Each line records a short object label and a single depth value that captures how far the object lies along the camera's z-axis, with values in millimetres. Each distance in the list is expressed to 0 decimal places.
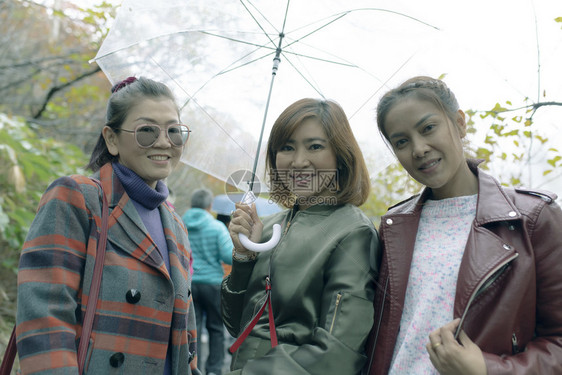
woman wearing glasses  1635
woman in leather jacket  1552
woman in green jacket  1662
